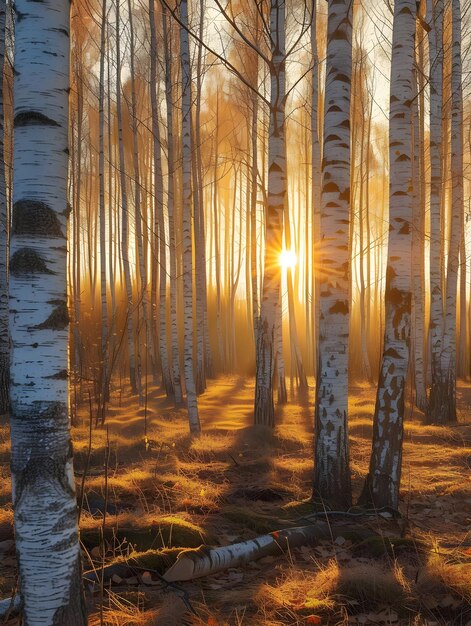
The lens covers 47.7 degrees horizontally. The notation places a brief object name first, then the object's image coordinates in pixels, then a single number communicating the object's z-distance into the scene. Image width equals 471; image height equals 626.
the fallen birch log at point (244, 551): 3.14
